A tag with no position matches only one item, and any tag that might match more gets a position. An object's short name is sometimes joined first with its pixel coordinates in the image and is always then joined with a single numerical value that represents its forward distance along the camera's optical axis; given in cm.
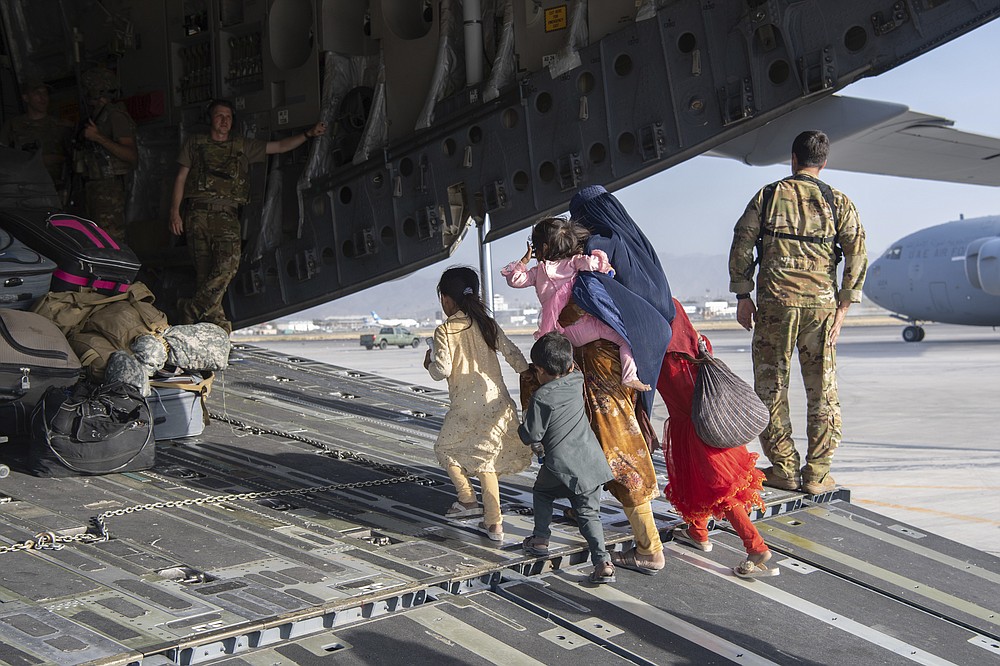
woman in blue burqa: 378
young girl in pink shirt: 379
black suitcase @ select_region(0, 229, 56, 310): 572
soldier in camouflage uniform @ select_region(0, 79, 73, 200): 824
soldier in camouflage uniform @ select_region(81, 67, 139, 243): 818
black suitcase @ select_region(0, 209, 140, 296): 609
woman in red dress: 382
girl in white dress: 406
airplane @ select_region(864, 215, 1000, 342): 2345
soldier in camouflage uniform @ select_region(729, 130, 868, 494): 469
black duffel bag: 462
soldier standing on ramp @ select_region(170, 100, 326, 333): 727
